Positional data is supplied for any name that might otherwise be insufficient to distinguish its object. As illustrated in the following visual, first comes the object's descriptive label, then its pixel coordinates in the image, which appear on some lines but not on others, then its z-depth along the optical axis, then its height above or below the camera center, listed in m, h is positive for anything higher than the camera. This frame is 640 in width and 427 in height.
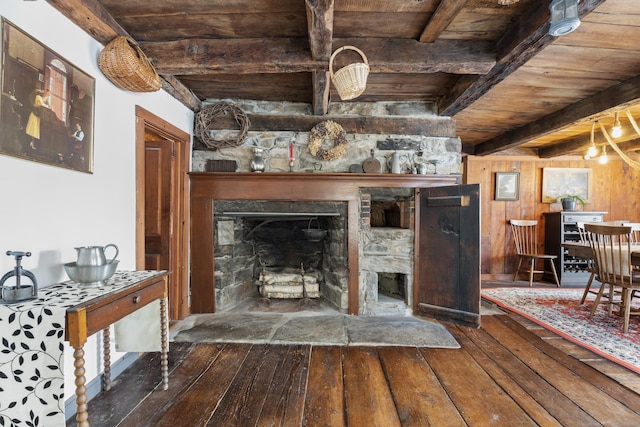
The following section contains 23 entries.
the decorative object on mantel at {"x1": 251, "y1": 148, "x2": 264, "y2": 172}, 3.12 +0.51
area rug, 2.38 -1.09
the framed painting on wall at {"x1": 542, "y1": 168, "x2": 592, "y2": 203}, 5.09 +0.47
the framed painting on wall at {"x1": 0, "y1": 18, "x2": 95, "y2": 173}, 1.33 +0.54
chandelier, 3.18 +0.79
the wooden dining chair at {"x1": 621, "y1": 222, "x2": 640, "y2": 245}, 4.43 -0.38
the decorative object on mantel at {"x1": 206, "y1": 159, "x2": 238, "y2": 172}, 3.17 +0.49
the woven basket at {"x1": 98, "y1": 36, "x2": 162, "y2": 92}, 1.83 +0.91
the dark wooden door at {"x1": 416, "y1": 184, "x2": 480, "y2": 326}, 2.85 -0.42
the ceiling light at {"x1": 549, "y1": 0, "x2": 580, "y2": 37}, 1.47 +0.97
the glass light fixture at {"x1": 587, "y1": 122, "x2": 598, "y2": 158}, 3.69 +0.75
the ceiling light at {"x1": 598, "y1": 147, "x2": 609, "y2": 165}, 3.89 +0.69
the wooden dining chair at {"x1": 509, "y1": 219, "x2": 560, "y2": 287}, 4.91 -0.48
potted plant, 4.73 +0.15
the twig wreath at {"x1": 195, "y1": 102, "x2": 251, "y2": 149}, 3.11 +0.93
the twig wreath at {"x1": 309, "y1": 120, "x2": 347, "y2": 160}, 3.15 +0.76
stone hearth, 3.12 -0.14
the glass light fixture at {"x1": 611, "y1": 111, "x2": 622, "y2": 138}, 3.19 +0.85
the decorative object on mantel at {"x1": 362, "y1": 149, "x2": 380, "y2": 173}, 3.17 +0.48
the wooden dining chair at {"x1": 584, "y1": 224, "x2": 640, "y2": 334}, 2.71 -0.53
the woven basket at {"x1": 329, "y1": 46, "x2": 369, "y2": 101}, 1.97 +0.90
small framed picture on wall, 5.11 +0.45
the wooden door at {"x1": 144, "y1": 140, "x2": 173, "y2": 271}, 2.94 +0.07
